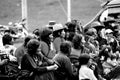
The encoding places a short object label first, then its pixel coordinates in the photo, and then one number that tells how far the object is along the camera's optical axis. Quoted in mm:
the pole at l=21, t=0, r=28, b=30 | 21797
